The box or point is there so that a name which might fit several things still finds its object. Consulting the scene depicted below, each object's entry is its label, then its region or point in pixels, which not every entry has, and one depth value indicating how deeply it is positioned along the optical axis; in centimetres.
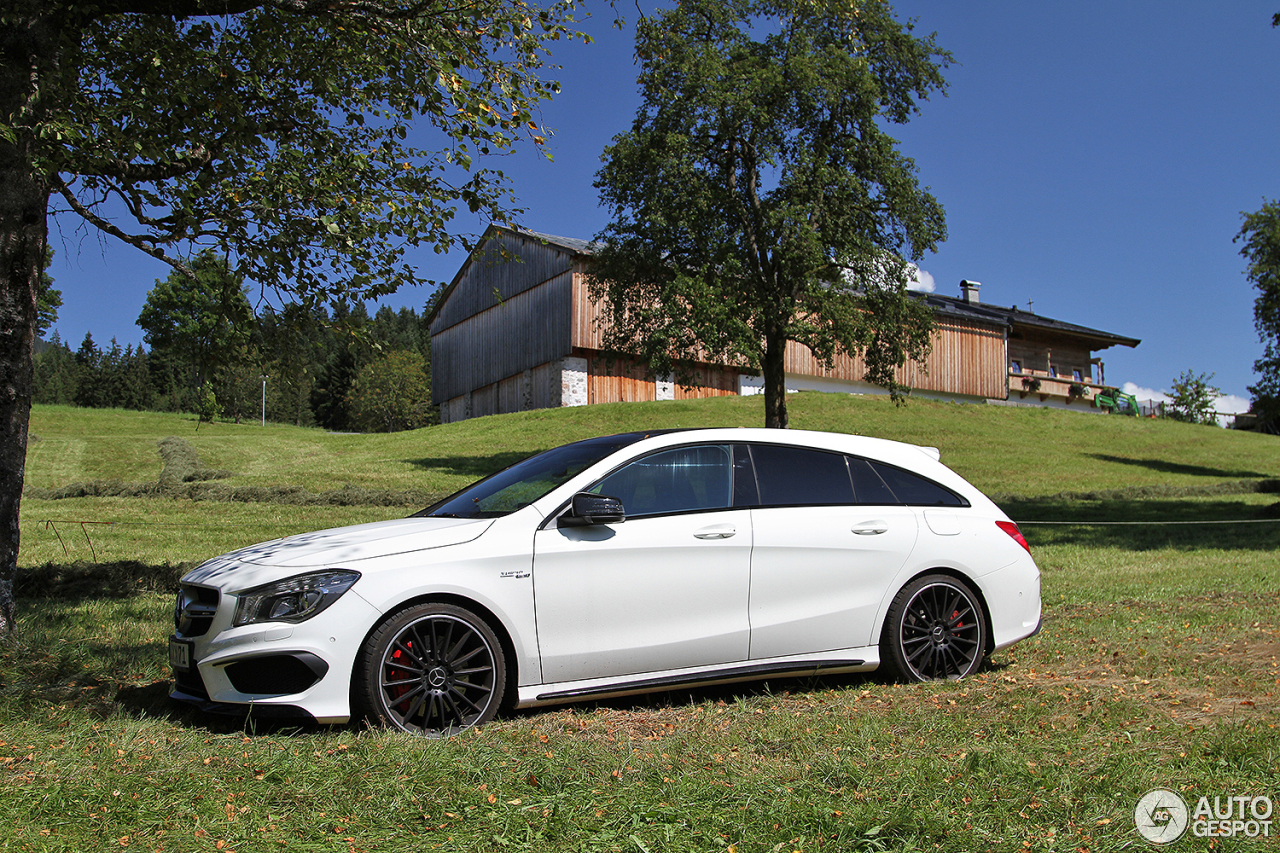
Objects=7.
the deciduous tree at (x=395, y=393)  8325
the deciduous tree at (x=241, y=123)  644
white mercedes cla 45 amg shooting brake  450
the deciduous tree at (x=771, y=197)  2311
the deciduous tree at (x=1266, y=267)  3962
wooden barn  4078
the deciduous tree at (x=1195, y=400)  6109
